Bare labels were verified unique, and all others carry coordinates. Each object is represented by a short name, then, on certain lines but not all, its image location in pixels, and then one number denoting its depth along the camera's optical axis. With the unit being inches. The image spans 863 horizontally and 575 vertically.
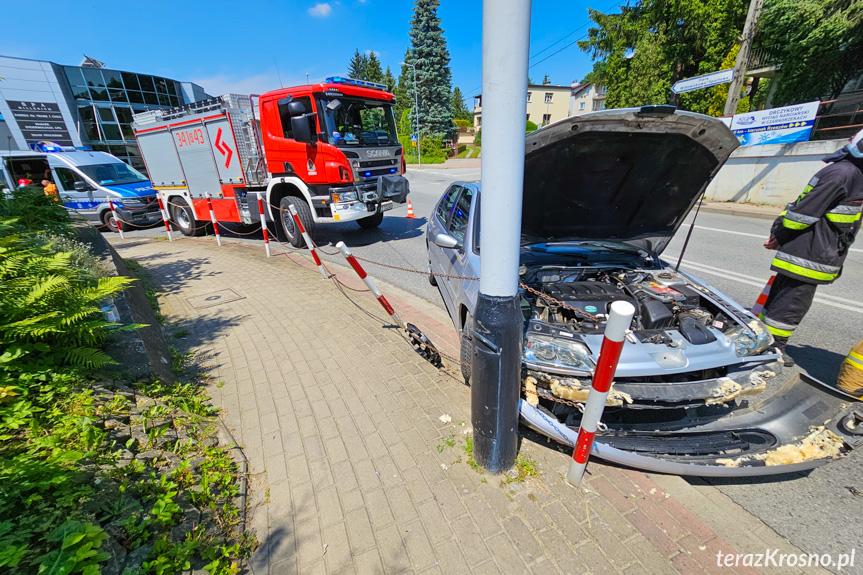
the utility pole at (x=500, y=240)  62.7
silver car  93.3
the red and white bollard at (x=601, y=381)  66.3
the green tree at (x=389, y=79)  2324.8
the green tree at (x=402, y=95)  2136.3
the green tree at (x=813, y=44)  514.3
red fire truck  283.4
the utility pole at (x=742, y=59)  434.6
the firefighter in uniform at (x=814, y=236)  118.6
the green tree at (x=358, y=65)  2364.2
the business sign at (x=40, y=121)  884.0
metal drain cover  211.6
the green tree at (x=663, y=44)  702.5
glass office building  884.0
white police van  448.1
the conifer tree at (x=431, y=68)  1382.1
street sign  425.1
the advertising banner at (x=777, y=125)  399.2
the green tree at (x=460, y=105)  2468.3
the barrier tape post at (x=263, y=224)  288.7
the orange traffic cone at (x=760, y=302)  152.9
